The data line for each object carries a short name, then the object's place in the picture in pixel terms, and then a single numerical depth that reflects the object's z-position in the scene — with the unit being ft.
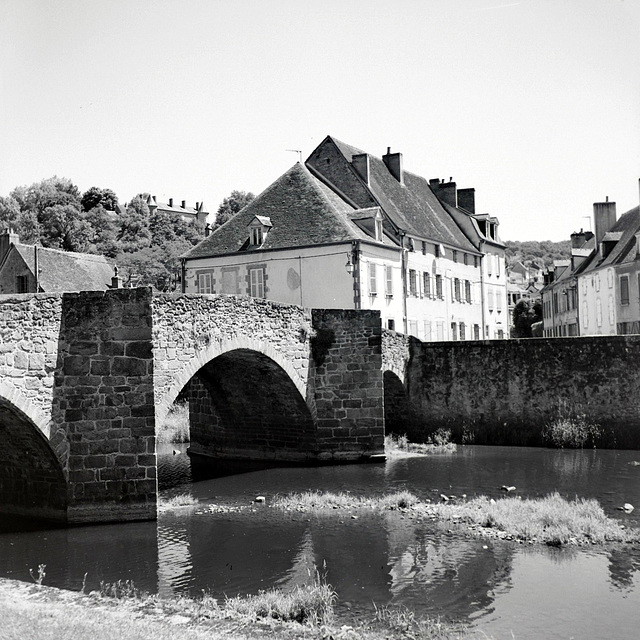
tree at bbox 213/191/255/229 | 242.99
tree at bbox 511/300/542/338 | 182.42
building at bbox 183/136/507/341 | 93.45
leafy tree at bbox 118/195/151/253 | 233.96
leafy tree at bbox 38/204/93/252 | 217.15
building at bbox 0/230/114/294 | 115.03
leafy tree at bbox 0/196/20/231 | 212.43
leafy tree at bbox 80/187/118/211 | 275.39
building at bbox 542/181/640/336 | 112.47
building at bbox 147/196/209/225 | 290.35
